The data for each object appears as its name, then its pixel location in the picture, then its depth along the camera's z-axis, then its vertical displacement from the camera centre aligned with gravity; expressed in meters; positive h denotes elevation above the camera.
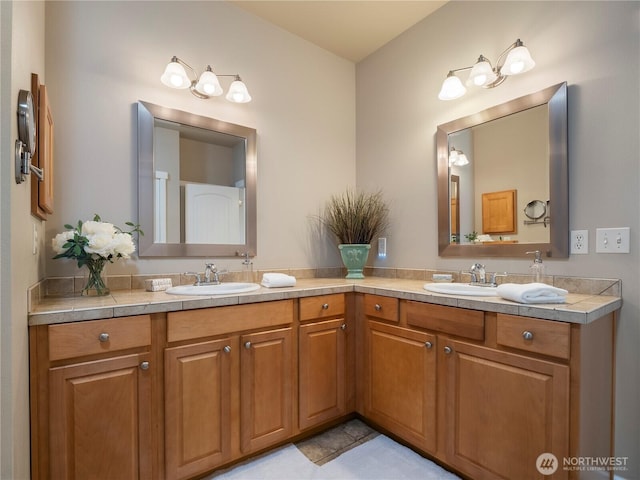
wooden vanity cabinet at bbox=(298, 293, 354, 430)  1.75 -0.69
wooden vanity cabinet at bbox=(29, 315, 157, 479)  1.11 -0.60
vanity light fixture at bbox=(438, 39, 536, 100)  1.63 +0.89
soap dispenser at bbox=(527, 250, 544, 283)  1.61 -0.16
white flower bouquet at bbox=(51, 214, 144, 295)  1.43 -0.04
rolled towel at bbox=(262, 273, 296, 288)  1.79 -0.25
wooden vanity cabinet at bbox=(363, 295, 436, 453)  1.56 -0.73
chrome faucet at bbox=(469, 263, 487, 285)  1.80 -0.21
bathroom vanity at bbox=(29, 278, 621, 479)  1.13 -0.60
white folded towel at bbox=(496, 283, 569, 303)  1.24 -0.23
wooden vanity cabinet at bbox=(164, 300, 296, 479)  1.37 -0.68
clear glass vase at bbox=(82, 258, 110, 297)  1.49 -0.20
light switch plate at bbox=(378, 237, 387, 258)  2.49 -0.08
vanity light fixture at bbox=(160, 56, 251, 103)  1.79 +0.89
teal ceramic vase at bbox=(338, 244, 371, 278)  2.32 -0.15
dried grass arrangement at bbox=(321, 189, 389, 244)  2.38 +0.15
